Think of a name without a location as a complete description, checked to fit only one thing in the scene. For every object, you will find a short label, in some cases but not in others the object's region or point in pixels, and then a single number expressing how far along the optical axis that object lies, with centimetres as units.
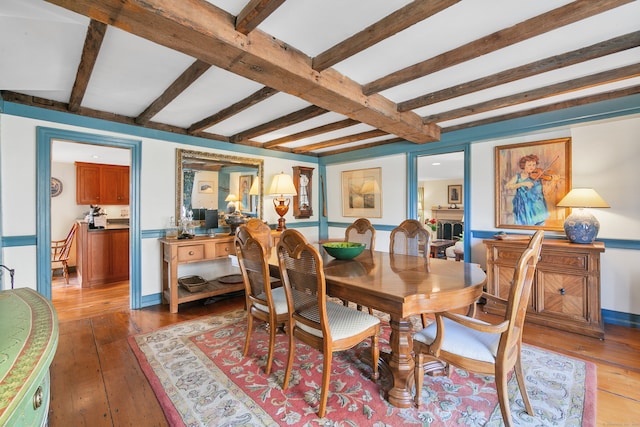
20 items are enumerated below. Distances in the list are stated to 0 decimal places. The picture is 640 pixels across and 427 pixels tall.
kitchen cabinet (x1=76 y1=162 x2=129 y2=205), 534
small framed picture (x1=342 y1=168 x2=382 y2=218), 486
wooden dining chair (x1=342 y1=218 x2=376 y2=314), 313
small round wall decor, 529
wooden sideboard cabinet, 267
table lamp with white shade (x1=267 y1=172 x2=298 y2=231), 443
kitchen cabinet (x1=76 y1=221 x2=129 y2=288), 446
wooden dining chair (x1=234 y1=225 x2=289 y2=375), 200
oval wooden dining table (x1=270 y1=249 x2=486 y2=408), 153
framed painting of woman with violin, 316
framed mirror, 389
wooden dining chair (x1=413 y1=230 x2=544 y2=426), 146
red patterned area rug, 164
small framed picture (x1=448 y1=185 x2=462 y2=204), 873
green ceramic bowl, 235
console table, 338
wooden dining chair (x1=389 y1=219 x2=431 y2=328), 282
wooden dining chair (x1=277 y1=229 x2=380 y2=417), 166
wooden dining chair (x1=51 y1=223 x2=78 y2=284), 469
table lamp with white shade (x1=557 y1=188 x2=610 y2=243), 277
